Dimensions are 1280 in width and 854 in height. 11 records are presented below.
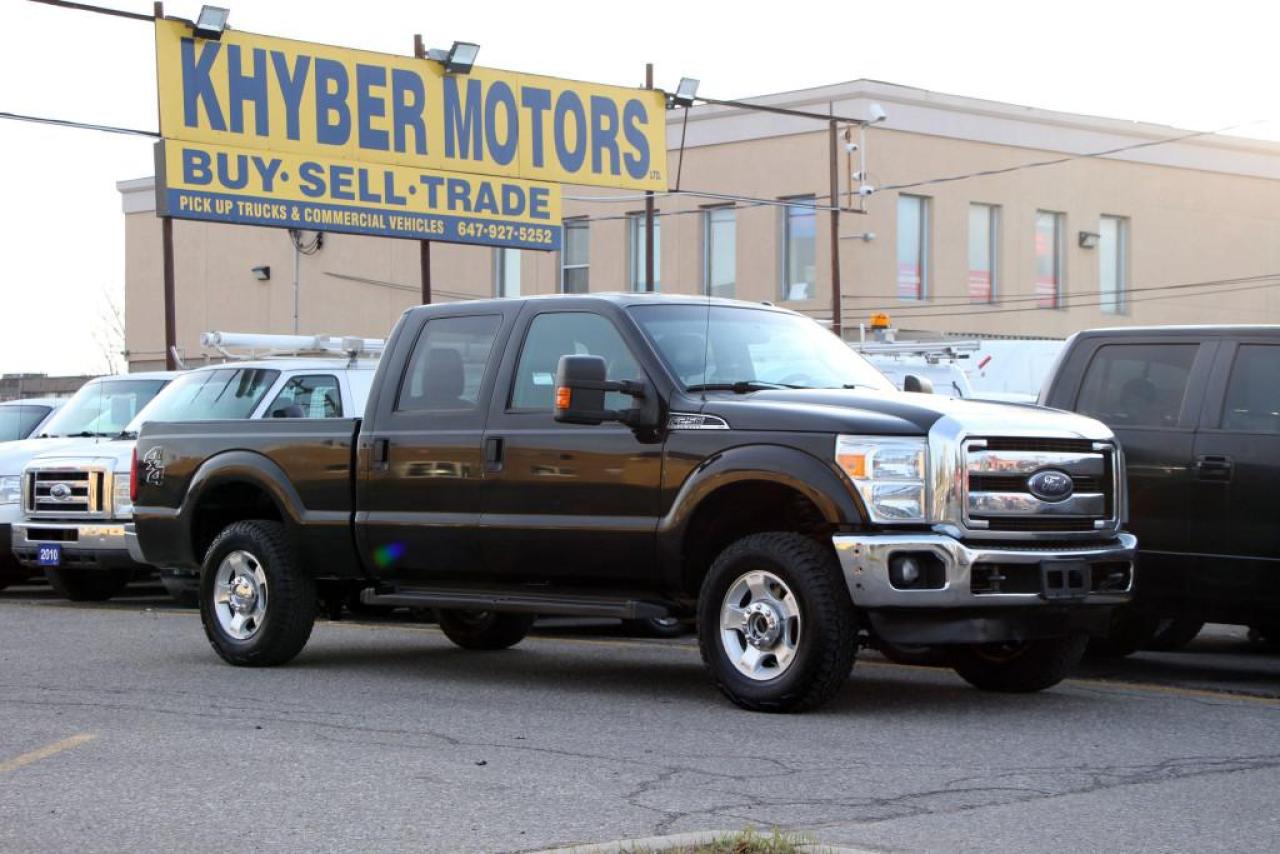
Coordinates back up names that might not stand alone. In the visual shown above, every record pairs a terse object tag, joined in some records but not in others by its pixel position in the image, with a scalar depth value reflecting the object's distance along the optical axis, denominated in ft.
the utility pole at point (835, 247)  105.19
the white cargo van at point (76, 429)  57.77
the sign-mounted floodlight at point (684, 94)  94.58
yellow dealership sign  82.64
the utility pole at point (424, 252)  90.81
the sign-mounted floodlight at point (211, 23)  81.53
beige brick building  115.65
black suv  33.30
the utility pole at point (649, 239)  97.86
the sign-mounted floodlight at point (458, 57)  88.58
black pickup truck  29.37
